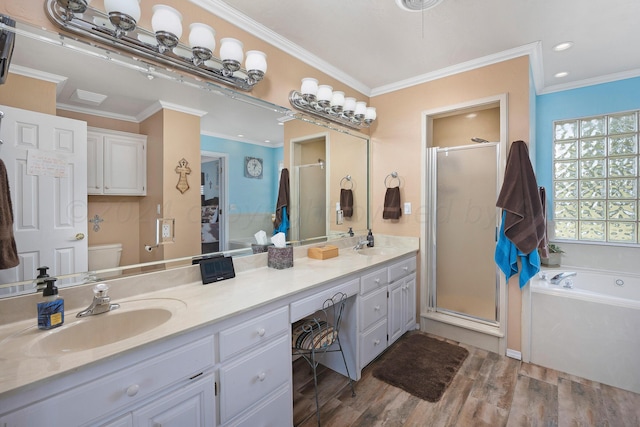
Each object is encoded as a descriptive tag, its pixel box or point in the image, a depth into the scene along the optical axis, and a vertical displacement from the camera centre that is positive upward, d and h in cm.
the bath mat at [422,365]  194 -120
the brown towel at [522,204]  214 +5
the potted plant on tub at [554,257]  296 -49
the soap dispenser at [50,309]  100 -34
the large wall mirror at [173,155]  116 +38
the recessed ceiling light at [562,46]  217 +130
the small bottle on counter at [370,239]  297 -29
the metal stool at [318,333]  166 -76
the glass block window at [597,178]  272 +33
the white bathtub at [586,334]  191 -90
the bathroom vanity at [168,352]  79 -48
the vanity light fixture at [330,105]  220 +92
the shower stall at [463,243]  245 -30
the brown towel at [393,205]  288 +7
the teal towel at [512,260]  217 -39
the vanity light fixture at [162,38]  122 +87
